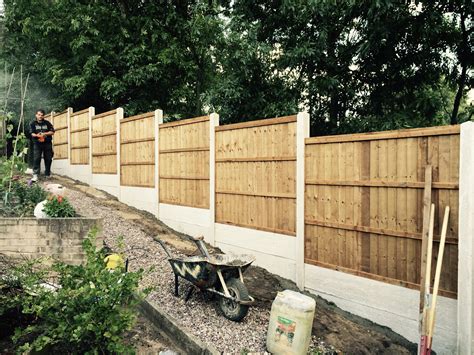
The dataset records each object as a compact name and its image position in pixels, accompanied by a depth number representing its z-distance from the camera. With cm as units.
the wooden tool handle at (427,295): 378
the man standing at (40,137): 1142
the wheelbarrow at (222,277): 477
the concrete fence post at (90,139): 1216
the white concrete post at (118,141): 1067
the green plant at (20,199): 701
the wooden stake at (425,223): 425
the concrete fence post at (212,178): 753
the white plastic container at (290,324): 405
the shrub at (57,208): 655
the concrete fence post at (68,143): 1345
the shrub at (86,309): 326
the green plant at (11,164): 721
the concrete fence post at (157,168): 916
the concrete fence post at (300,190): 584
